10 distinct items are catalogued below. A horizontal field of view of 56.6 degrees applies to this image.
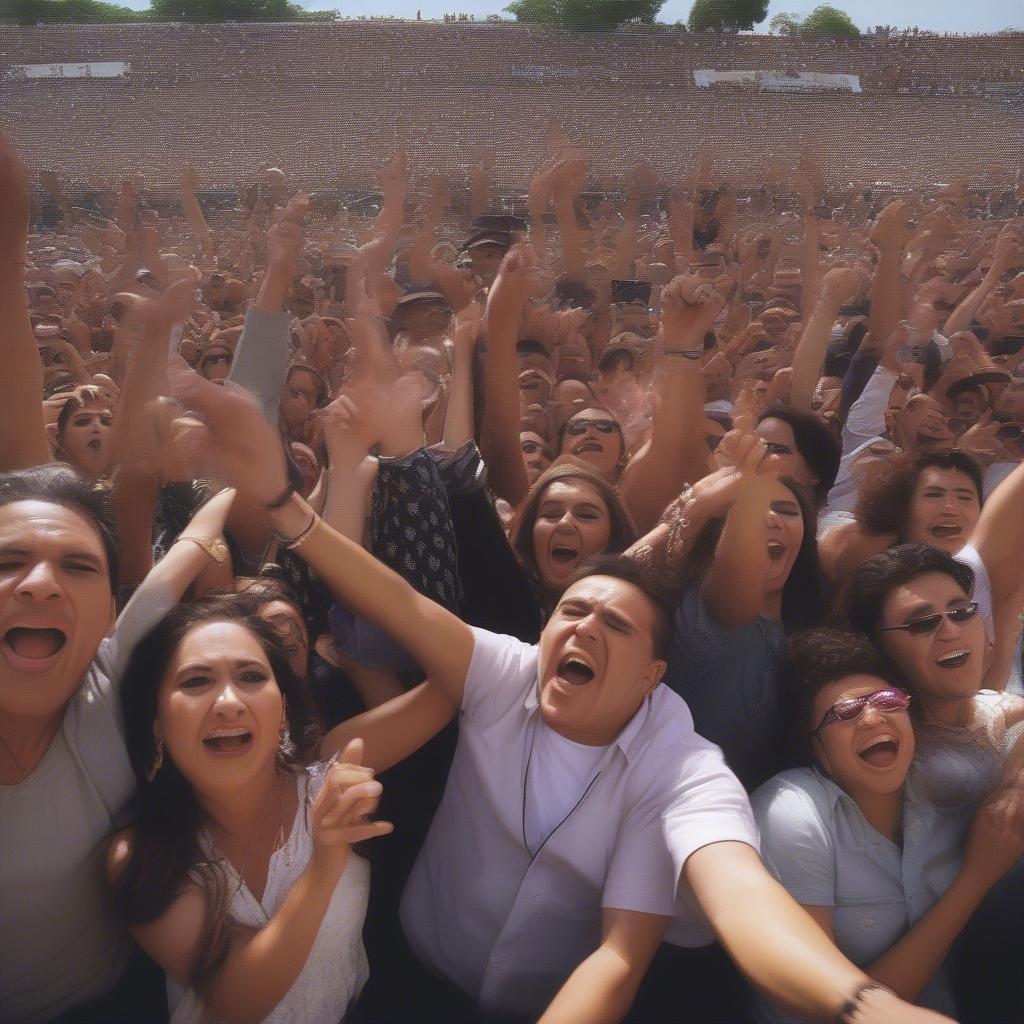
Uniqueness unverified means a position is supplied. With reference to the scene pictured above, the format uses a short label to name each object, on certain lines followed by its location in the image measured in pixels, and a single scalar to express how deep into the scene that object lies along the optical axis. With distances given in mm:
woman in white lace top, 1305
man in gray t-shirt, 1312
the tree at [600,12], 29891
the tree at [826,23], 34969
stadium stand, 18234
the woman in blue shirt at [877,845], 1424
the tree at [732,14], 32406
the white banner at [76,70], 21172
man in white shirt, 1343
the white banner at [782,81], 22422
